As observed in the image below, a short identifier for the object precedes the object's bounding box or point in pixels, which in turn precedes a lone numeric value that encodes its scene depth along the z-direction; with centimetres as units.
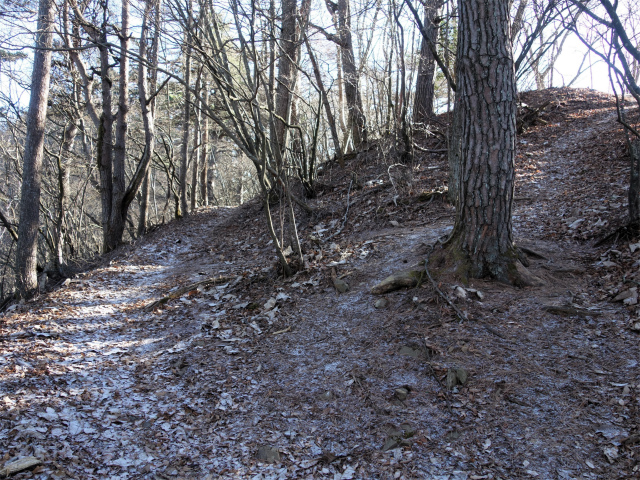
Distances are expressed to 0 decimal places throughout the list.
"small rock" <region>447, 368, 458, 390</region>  293
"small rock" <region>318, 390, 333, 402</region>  311
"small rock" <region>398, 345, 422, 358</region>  333
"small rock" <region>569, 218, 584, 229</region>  500
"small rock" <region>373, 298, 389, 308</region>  415
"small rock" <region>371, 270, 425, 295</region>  427
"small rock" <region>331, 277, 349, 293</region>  470
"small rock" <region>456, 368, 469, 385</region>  294
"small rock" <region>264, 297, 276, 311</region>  473
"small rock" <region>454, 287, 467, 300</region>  380
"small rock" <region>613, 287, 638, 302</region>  340
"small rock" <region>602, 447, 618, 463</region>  218
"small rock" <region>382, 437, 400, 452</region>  254
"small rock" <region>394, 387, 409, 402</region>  293
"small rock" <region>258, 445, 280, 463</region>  259
